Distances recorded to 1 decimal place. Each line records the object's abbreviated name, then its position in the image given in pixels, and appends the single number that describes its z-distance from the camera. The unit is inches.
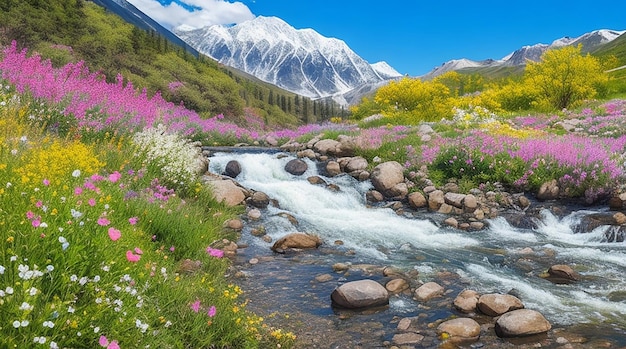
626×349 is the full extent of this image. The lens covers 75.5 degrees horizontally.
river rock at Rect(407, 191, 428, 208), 455.5
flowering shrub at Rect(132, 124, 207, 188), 322.3
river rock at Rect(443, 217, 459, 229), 388.7
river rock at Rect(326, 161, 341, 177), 569.0
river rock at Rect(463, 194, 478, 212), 433.4
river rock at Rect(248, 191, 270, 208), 431.5
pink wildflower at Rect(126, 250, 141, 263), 110.1
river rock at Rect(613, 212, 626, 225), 362.8
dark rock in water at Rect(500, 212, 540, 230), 392.5
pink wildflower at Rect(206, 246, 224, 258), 202.3
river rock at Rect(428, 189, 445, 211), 447.8
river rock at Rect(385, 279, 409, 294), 232.1
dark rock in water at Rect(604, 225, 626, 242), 340.5
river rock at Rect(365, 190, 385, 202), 485.7
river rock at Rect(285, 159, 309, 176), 568.7
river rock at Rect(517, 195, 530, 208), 436.5
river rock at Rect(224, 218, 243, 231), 340.6
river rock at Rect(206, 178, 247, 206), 389.8
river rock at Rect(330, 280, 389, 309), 210.2
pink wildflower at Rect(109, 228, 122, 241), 103.6
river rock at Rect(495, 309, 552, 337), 179.6
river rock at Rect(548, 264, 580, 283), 253.1
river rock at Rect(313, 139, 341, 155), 653.9
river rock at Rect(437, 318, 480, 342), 178.9
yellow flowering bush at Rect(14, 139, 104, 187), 141.9
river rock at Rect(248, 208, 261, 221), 382.6
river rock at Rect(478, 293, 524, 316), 200.1
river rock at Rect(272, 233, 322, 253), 307.0
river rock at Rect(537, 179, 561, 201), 445.1
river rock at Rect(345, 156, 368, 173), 569.3
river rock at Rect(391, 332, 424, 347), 175.4
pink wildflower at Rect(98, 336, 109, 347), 88.0
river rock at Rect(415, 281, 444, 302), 222.0
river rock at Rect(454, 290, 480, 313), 205.8
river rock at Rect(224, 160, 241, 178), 542.2
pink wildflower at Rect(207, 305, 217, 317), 135.1
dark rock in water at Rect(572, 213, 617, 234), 364.8
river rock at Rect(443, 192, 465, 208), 442.5
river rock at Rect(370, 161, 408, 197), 495.2
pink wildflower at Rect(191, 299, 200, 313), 136.3
